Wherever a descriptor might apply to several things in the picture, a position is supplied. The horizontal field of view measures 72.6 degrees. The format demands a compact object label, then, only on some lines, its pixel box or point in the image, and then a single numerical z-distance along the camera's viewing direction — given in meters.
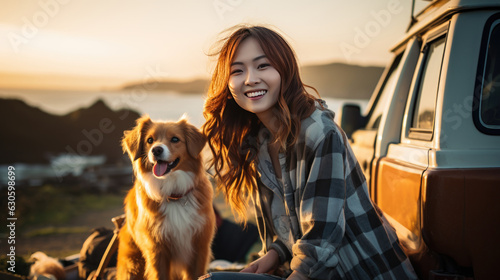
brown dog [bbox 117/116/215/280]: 2.62
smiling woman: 1.59
